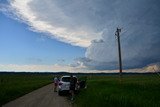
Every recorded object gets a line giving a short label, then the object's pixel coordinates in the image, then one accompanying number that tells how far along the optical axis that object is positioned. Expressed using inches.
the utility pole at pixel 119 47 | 636.0
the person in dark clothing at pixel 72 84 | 353.4
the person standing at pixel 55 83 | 512.8
